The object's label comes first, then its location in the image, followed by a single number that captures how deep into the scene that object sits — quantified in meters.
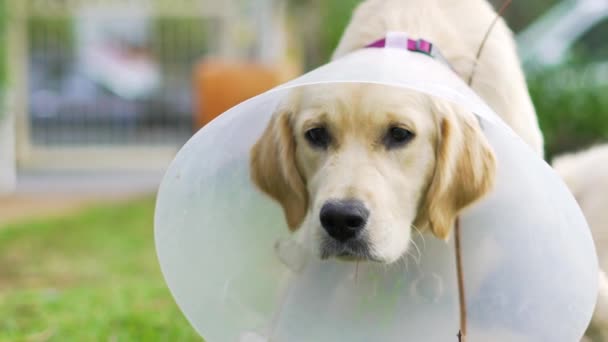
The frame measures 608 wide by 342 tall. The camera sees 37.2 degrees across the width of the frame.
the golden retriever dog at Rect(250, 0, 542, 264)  2.86
